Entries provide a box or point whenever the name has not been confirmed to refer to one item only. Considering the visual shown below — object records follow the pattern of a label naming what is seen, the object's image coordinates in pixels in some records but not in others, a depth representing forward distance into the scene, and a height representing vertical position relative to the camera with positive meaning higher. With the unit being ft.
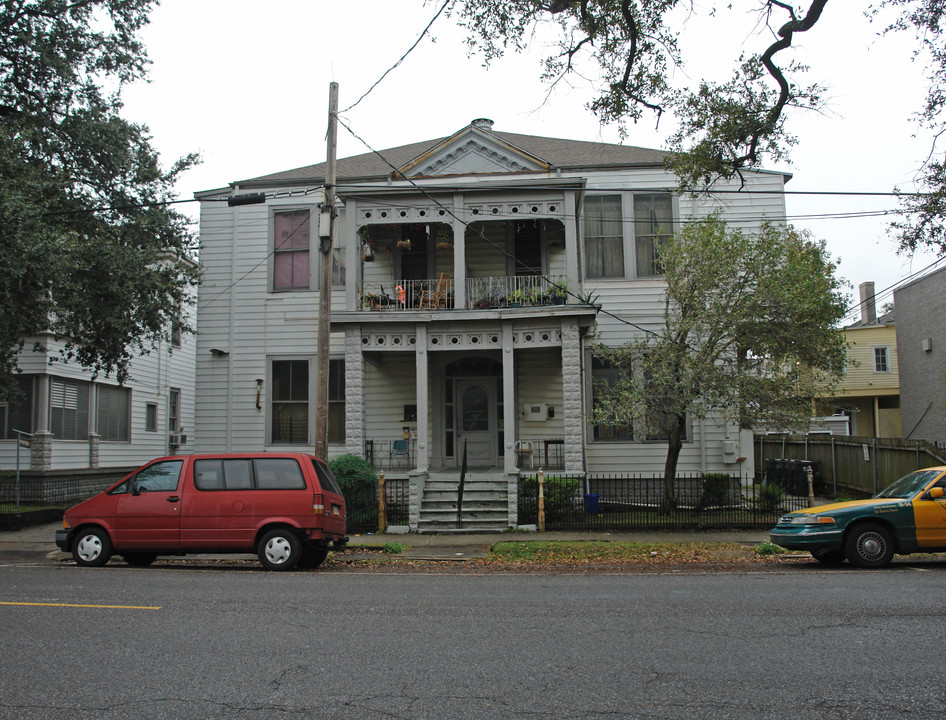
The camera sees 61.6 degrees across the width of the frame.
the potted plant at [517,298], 60.13 +10.28
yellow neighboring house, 129.08 +8.28
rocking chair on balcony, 62.83 +11.03
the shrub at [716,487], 59.82 -4.26
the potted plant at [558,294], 59.31 +10.37
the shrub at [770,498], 55.47 -4.75
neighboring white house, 73.46 +2.44
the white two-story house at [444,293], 60.03 +11.45
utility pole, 46.52 +8.33
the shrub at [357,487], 54.29 -3.55
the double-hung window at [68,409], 75.36 +2.95
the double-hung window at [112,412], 82.89 +2.82
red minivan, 38.52 -3.68
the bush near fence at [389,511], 54.44 -5.29
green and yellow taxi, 36.50 -4.62
